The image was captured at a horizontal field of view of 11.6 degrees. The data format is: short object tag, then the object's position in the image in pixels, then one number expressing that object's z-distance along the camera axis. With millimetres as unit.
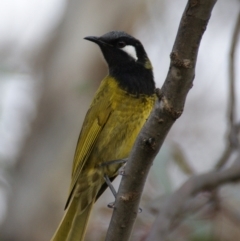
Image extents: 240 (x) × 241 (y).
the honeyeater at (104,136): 7539
